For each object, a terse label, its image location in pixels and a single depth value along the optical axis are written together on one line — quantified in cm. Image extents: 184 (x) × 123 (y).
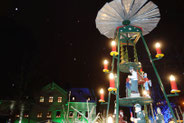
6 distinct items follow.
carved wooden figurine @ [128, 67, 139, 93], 444
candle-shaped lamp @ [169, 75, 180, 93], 361
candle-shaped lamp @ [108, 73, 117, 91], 343
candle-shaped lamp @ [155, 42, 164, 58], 415
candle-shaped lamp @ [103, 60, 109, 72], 471
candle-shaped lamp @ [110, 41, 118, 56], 412
